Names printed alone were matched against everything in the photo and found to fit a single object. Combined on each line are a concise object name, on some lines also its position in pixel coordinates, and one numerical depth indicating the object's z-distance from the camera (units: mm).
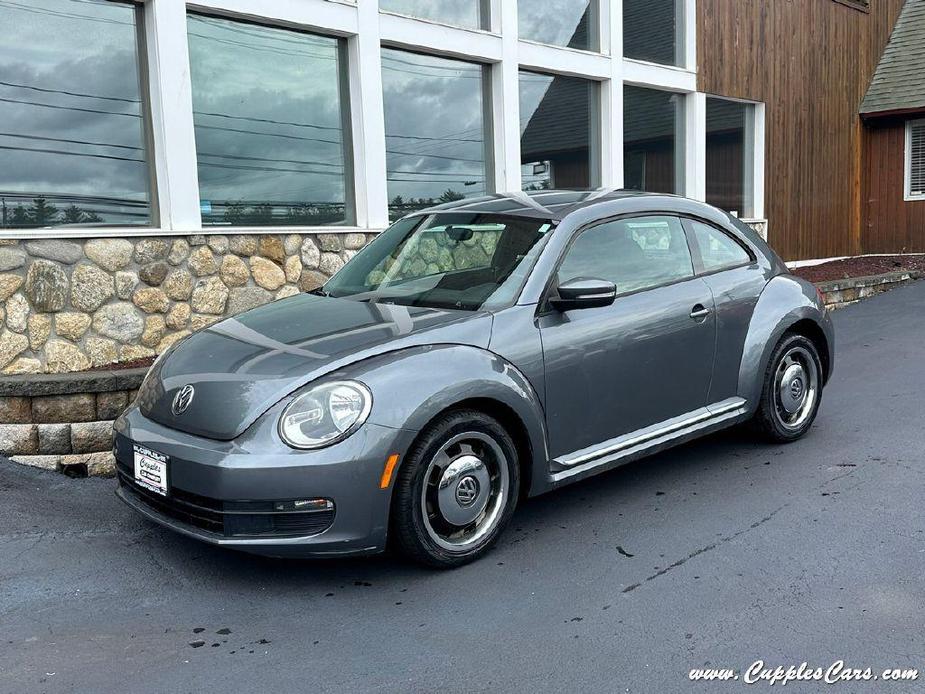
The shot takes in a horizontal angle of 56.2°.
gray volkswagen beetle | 3408
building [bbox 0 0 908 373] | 6672
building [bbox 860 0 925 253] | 16109
